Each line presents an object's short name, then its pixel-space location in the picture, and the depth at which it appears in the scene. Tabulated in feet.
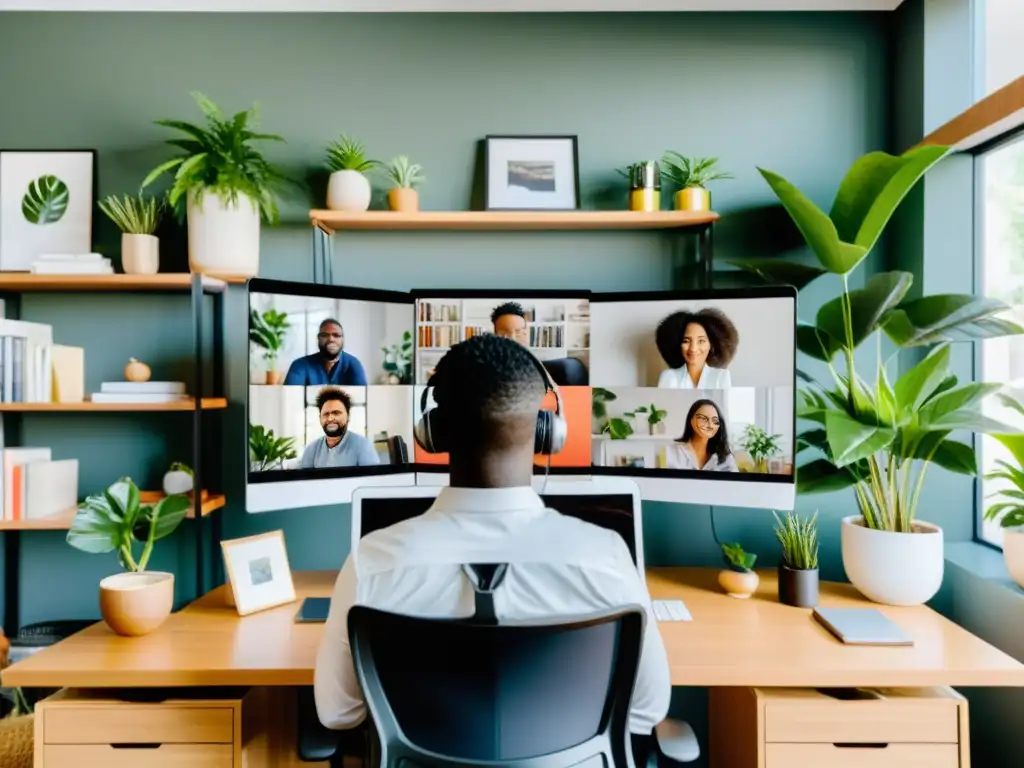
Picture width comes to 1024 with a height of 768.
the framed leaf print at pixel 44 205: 7.42
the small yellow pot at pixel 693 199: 6.96
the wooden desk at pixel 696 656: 4.49
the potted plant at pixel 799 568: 5.77
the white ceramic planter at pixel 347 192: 6.95
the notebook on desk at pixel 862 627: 4.89
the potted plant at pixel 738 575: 5.99
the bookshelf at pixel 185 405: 6.59
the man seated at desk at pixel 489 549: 3.29
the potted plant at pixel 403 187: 7.04
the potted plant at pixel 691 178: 6.97
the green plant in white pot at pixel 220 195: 6.57
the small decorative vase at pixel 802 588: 5.76
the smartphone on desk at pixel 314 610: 5.43
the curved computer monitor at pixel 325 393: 5.80
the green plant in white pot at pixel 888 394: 5.63
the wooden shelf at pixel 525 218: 6.88
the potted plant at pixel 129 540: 5.15
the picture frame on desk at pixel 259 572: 5.69
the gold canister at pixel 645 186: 7.05
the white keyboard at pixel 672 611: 5.41
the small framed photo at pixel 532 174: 7.39
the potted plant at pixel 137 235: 6.79
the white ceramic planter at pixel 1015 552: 5.66
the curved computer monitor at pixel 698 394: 5.86
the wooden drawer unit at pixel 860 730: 4.58
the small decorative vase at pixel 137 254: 6.78
